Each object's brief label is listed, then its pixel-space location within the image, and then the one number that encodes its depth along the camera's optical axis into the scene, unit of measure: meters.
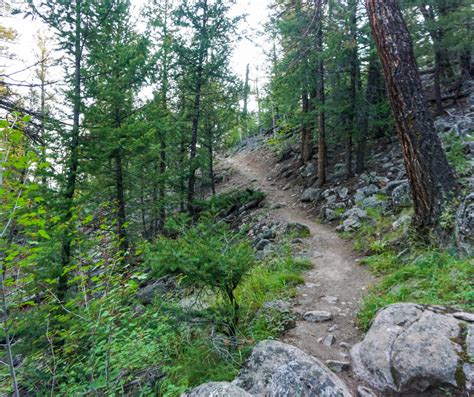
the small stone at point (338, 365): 3.12
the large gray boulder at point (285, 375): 2.68
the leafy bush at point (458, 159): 6.07
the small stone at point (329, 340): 3.57
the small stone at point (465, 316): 2.94
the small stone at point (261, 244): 8.54
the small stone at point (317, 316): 4.11
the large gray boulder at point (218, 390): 2.59
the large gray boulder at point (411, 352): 2.58
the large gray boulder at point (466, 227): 4.44
